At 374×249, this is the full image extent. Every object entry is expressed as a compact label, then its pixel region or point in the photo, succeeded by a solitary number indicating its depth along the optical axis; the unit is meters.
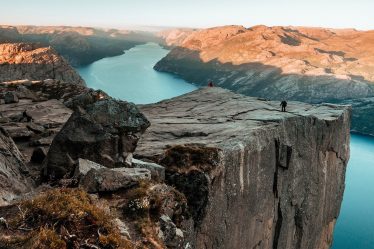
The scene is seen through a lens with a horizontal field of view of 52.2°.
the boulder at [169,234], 12.88
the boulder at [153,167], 17.32
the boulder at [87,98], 33.33
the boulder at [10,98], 39.69
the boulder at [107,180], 13.27
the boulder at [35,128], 26.52
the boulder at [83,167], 14.03
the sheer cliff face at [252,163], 20.53
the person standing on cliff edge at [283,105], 38.46
